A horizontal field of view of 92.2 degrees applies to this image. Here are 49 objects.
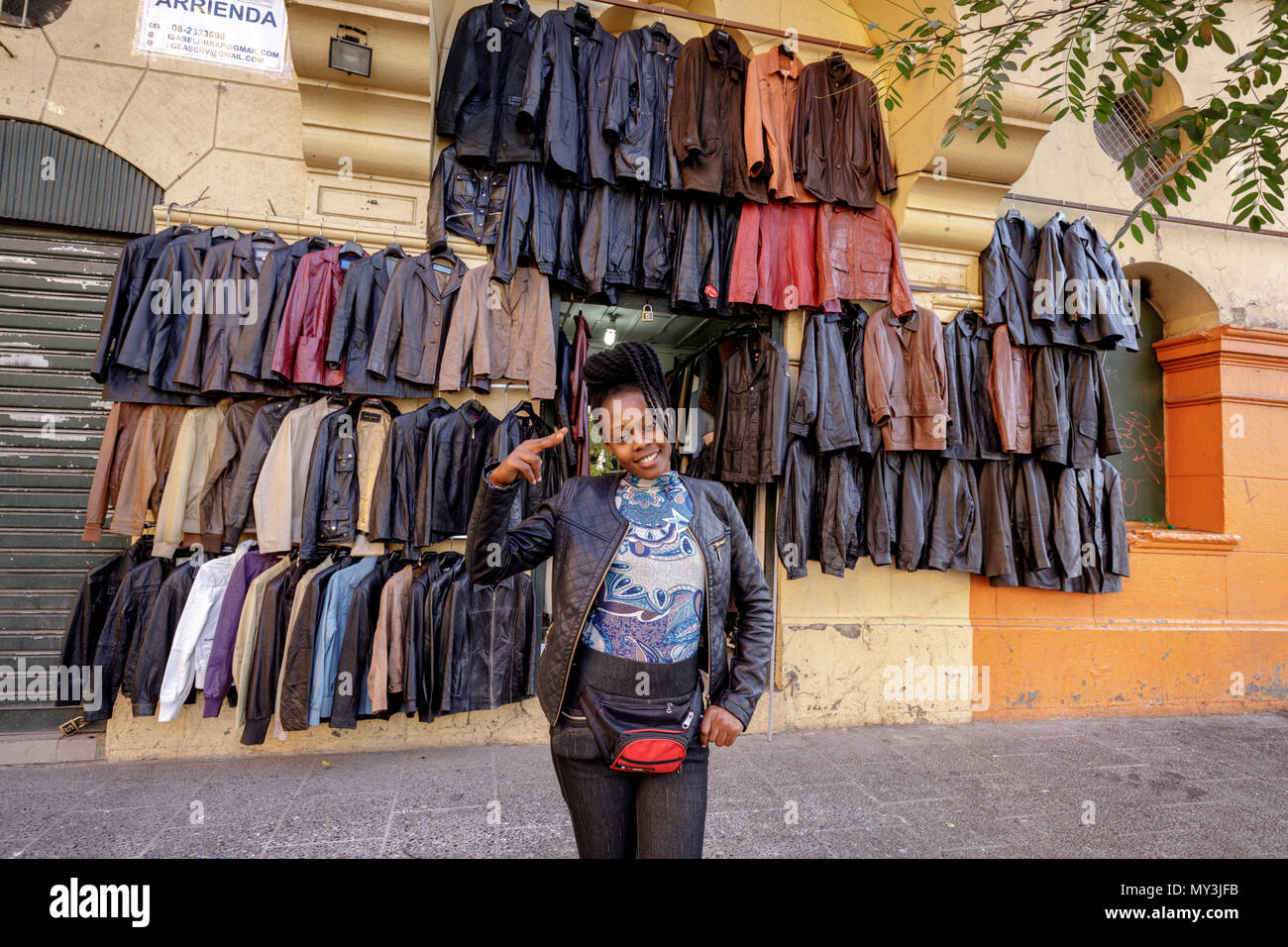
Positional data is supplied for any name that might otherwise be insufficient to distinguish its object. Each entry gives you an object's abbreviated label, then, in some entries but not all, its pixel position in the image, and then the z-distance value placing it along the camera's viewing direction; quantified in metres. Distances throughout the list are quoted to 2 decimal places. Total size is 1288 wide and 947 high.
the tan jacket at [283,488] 4.01
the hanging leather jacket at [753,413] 4.72
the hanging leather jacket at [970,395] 5.02
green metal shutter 4.21
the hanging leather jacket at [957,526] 4.94
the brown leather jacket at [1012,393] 4.97
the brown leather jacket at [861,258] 4.96
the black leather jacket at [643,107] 4.54
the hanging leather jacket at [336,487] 4.08
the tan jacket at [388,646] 3.85
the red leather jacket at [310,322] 4.05
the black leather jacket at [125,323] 3.87
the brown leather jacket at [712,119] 4.69
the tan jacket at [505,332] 4.28
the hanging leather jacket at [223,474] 4.04
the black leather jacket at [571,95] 4.39
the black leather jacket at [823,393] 4.75
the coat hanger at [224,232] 4.20
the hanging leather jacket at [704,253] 4.73
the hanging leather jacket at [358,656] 3.83
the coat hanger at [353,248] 4.29
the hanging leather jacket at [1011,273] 5.15
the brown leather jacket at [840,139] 4.96
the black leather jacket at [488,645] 4.02
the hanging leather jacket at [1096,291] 5.00
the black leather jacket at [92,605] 3.80
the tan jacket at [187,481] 3.96
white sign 4.47
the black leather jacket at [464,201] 4.54
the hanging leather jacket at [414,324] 4.15
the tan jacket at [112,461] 3.92
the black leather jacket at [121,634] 3.81
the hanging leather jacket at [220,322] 3.98
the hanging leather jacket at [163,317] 3.90
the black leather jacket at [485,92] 4.49
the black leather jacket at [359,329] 4.08
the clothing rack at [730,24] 4.75
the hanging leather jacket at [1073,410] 4.99
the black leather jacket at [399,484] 4.13
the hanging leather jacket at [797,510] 4.78
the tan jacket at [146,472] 3.93
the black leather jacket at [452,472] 4.14
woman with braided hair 1.79
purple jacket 3.80
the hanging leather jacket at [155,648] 3.75
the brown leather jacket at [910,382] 4.77
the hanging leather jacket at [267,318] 4.00
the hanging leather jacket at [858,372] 4.86
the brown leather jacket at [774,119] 4.73
